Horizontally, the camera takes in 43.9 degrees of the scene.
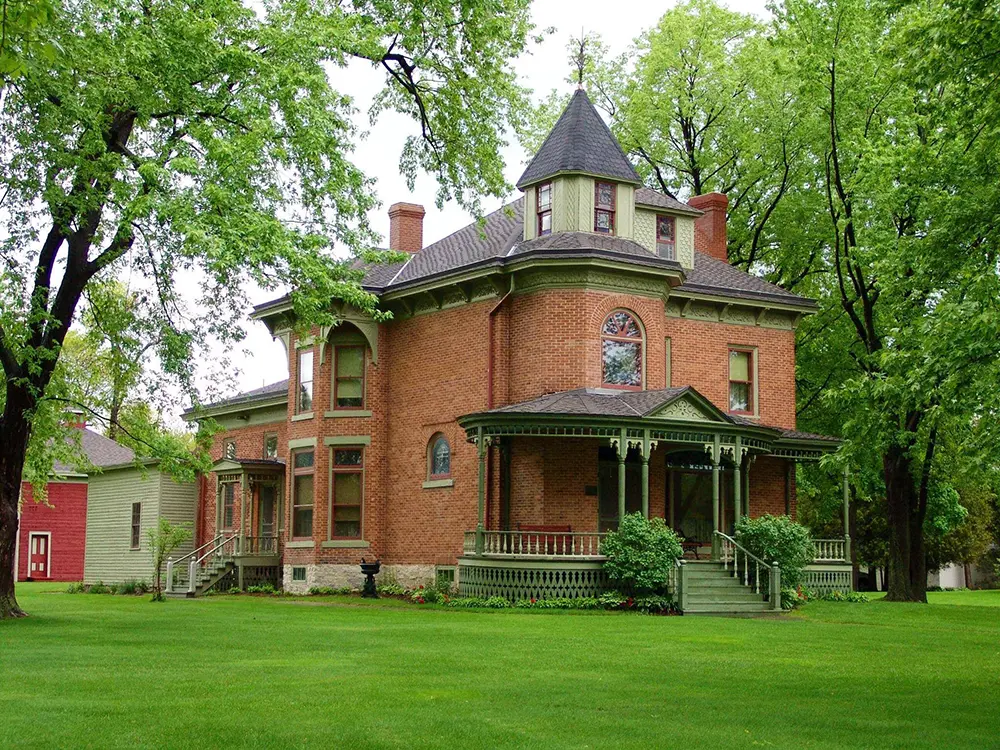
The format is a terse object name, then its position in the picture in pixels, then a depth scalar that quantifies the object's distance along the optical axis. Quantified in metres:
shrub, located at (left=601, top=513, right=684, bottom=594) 25.05
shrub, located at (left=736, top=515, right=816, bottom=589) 26.38
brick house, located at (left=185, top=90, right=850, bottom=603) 26.88
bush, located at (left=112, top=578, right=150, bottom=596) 37.41
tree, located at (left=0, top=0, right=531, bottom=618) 18.27
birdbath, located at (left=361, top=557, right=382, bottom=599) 29.72
